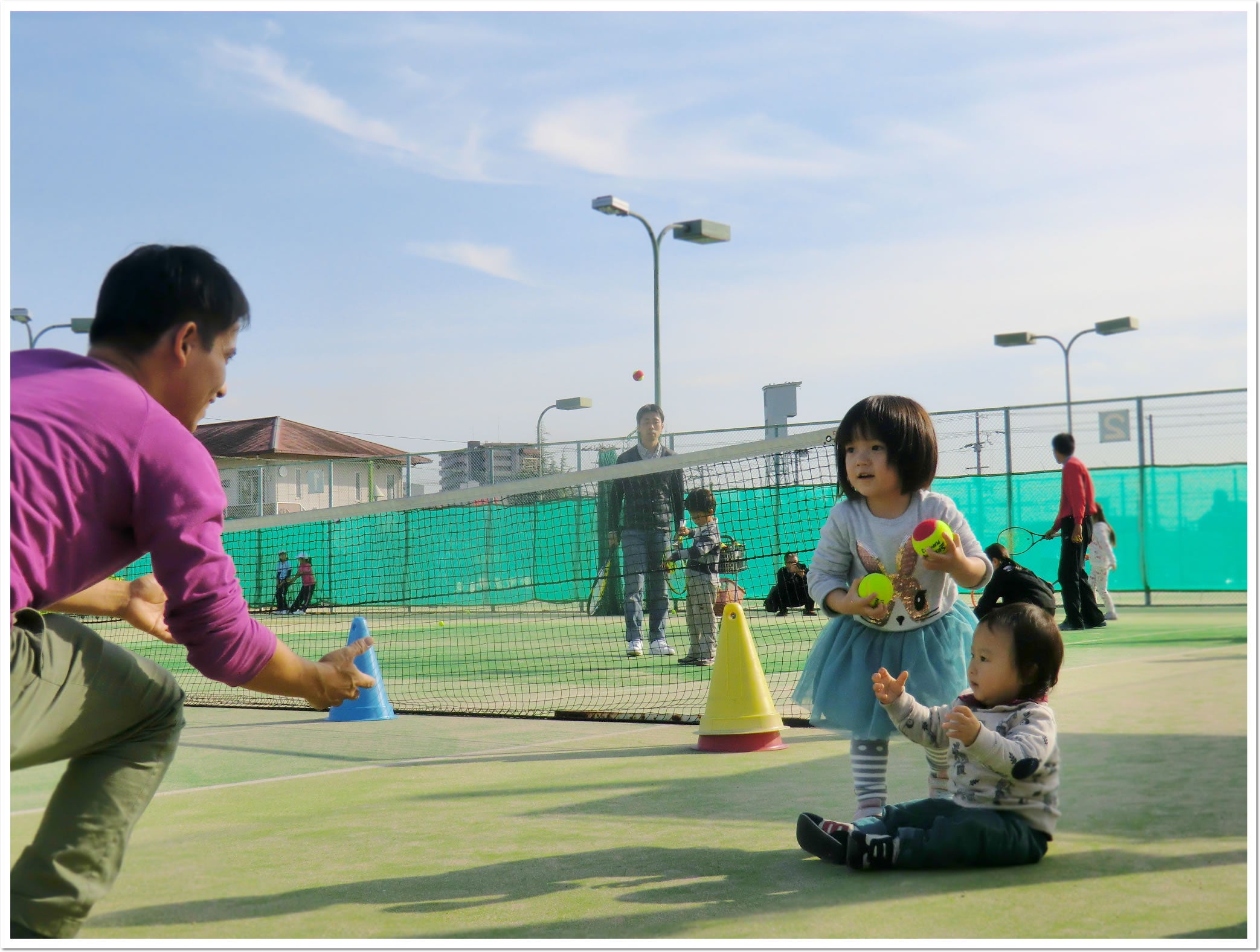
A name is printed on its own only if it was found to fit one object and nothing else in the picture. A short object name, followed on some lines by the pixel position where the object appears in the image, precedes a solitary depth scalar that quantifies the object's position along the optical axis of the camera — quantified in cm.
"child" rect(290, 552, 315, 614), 1923
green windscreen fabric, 1588
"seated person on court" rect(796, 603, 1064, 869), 316
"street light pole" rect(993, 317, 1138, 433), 2847
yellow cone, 537
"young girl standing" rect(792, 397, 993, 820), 370
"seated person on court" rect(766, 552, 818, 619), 1167
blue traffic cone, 702
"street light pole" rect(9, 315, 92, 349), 1830
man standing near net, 933
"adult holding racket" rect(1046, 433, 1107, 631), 1157
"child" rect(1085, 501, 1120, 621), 1316
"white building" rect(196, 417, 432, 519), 2566
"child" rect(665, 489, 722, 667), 891
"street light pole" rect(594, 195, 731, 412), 2078
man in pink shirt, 219
